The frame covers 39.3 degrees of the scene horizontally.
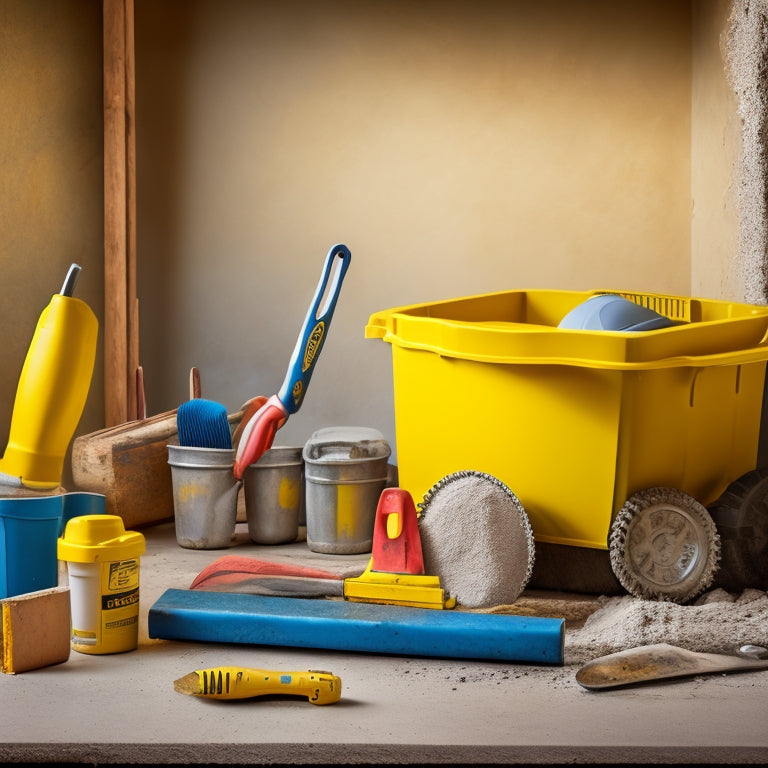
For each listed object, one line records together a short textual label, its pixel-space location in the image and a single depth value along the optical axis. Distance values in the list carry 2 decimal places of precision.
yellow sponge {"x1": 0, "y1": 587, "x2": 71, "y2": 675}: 1.96
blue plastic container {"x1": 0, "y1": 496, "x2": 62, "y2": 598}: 2.23
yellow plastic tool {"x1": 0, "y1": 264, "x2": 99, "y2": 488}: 2.44
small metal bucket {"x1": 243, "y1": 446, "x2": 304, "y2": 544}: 2.97
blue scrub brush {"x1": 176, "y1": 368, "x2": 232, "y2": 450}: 2.92
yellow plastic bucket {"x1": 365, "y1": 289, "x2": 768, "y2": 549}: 2.33
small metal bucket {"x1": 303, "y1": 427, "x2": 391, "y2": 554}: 2.91
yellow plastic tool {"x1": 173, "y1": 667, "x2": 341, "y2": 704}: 1.81
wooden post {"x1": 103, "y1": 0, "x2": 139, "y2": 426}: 3.58
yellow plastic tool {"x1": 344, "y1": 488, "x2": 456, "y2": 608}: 2.31
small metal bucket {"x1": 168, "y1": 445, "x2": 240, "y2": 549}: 2.90
